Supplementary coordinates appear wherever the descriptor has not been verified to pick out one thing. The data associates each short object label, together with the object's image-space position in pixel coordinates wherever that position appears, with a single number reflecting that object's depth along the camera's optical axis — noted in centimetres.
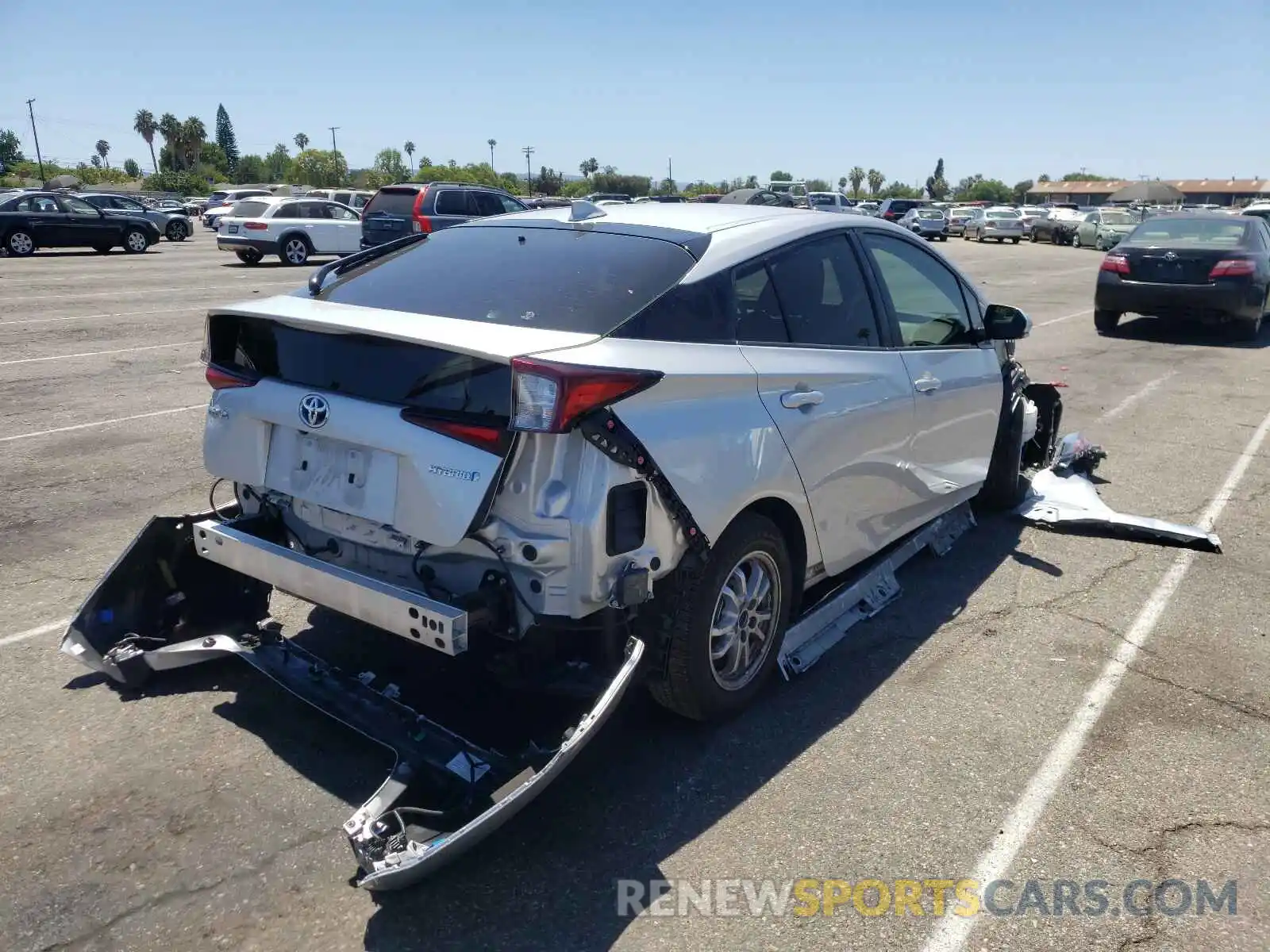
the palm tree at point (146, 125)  13712
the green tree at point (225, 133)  15425
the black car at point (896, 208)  4481
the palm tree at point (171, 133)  12375
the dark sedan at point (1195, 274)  1326
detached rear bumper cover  267
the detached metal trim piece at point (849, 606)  412
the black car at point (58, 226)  2514
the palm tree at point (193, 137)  12375
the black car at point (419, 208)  2073
